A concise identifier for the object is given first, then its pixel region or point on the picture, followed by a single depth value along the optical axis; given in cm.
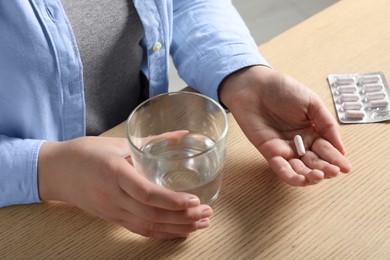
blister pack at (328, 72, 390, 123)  60
